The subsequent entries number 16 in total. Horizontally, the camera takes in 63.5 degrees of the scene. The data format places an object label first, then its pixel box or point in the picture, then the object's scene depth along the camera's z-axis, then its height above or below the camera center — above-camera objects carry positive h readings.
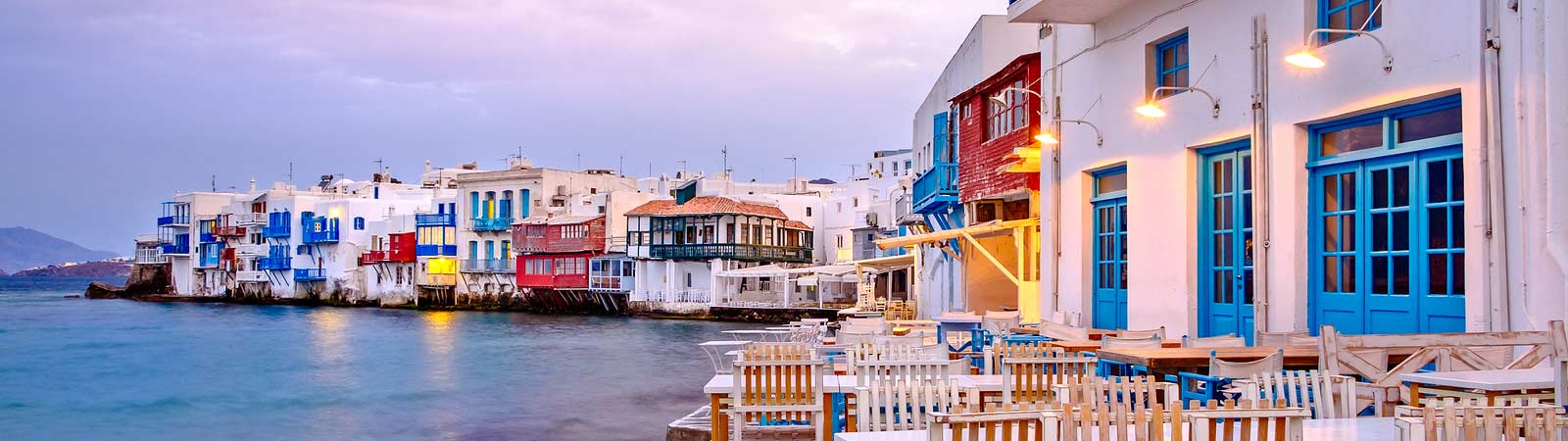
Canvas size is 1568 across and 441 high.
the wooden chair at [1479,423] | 3.52 -0.45
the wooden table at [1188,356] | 7.39 -0.55
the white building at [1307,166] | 7.92 +0.80
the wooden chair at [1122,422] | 3.62 -0.46
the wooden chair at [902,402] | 5.54 -0.62
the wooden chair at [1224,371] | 6.87 -0.58
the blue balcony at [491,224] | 67.56 +2.19
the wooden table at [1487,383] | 5.54 -0.52
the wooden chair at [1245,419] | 3.80 -0.47
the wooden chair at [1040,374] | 7.62 -0.67
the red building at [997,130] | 17.41 +2.01
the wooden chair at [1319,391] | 5.70 -0.57
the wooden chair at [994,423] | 3.85 -0.49
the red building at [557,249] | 62.12 +0.80
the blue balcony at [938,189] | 23.70 +1.52
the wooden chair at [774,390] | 7.52 -0.75
